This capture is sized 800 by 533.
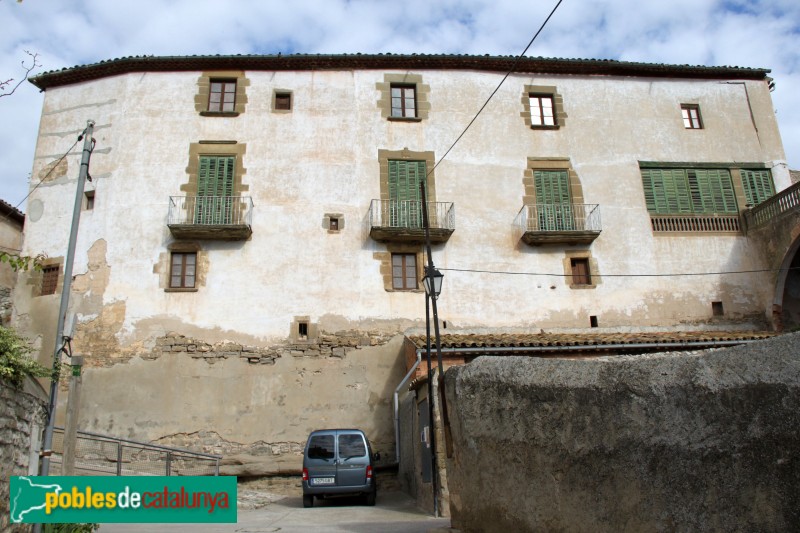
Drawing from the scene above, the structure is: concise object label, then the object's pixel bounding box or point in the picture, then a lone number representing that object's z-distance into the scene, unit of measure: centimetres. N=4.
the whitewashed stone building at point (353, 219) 1895
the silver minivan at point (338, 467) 1372
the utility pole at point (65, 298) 783
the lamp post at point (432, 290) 1135
